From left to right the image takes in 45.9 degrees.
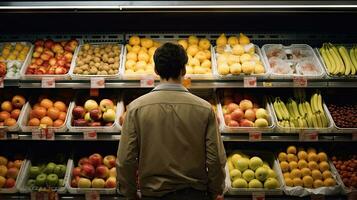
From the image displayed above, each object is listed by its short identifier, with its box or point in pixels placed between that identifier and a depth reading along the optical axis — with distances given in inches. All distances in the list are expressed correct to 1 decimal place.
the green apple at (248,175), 148.9
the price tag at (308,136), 147.6
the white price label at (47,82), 148.0
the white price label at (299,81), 147.9
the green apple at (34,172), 154.3
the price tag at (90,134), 147.6
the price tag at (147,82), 146.1
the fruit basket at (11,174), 148.1
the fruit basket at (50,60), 153.0
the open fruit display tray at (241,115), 147.6
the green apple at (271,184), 146.4
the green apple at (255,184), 146.6
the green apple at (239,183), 146.1
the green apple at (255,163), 151.6
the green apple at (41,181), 149.6
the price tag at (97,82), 147.0
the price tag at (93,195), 146.4
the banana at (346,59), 153.6
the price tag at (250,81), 147.1
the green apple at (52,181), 149.2
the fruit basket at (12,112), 150.8
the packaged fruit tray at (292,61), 153.6
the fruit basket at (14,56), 156.9
